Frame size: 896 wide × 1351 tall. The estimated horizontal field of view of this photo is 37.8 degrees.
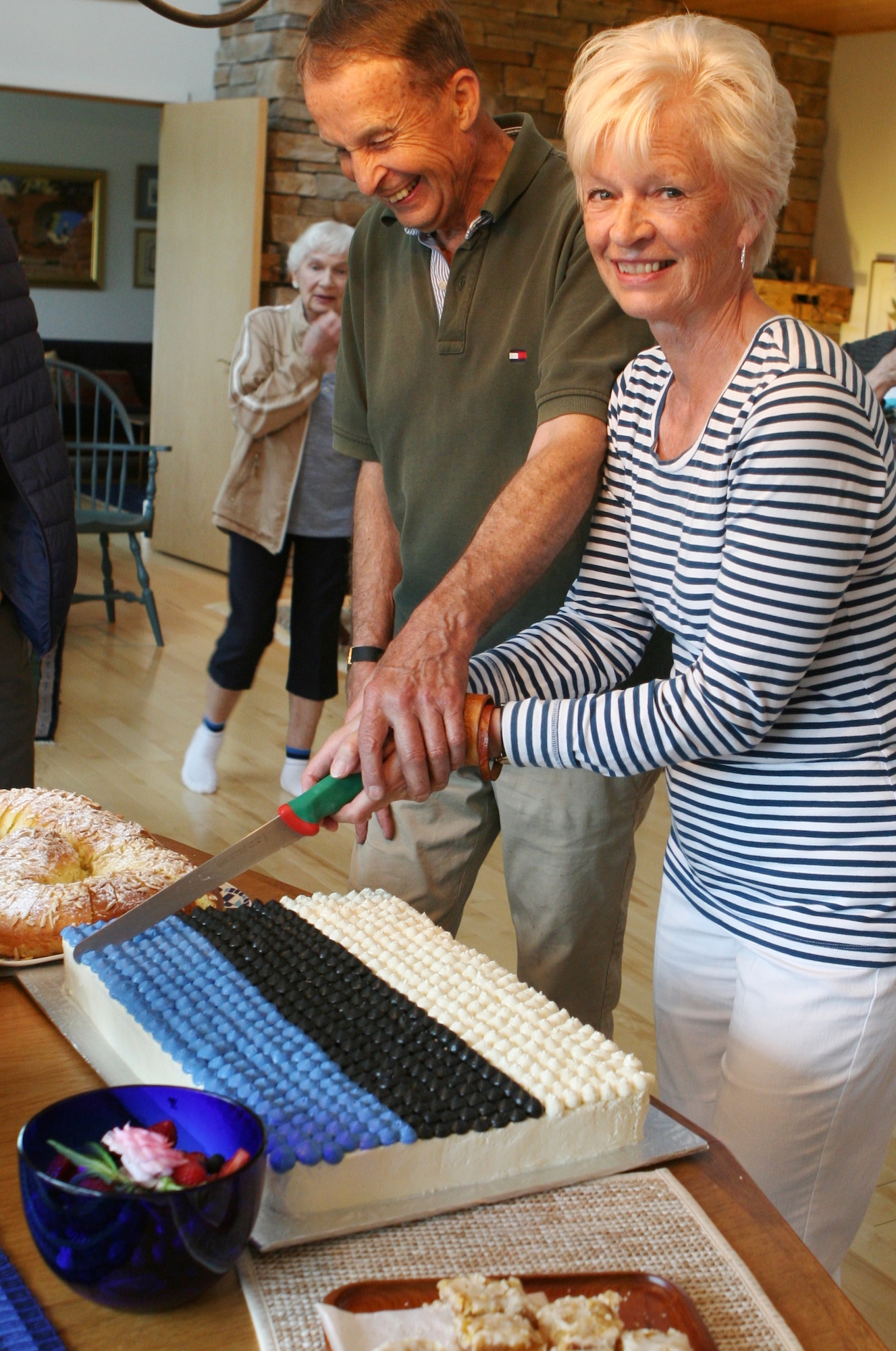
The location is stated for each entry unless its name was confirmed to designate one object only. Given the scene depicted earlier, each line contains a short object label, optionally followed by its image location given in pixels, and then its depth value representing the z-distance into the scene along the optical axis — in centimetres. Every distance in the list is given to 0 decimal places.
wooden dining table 73
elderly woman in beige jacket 381
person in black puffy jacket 179
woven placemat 74
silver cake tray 79
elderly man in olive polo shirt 138
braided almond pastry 111
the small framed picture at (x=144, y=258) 997
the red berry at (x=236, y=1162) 72
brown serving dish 71
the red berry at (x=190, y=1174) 73
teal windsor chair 523
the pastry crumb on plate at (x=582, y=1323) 68
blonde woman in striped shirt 105
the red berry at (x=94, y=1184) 71
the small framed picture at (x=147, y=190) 985
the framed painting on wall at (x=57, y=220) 959
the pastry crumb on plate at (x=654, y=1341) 68
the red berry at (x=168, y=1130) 79
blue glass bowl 67
